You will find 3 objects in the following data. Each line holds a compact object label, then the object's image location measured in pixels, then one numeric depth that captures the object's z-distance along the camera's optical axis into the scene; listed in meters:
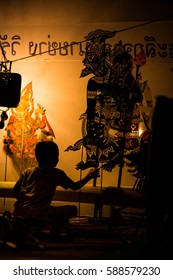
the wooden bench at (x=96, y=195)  5.91
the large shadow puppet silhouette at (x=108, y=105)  6.72
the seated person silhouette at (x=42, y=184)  5.05
